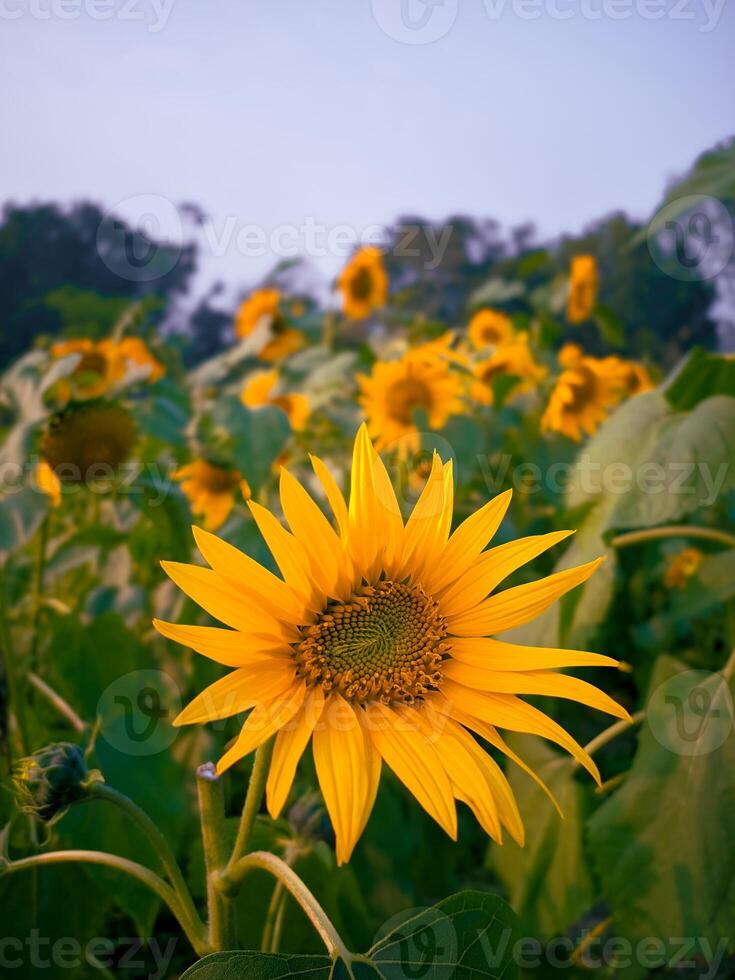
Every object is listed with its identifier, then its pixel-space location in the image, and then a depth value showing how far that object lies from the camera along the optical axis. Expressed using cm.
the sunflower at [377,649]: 50
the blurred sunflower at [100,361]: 153
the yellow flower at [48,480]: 123
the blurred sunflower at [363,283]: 292
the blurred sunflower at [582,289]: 295
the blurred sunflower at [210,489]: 158
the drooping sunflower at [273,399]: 182
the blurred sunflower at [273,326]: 268
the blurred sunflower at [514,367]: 200
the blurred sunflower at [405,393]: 182
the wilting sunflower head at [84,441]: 116
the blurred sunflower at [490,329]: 285
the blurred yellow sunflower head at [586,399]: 185
